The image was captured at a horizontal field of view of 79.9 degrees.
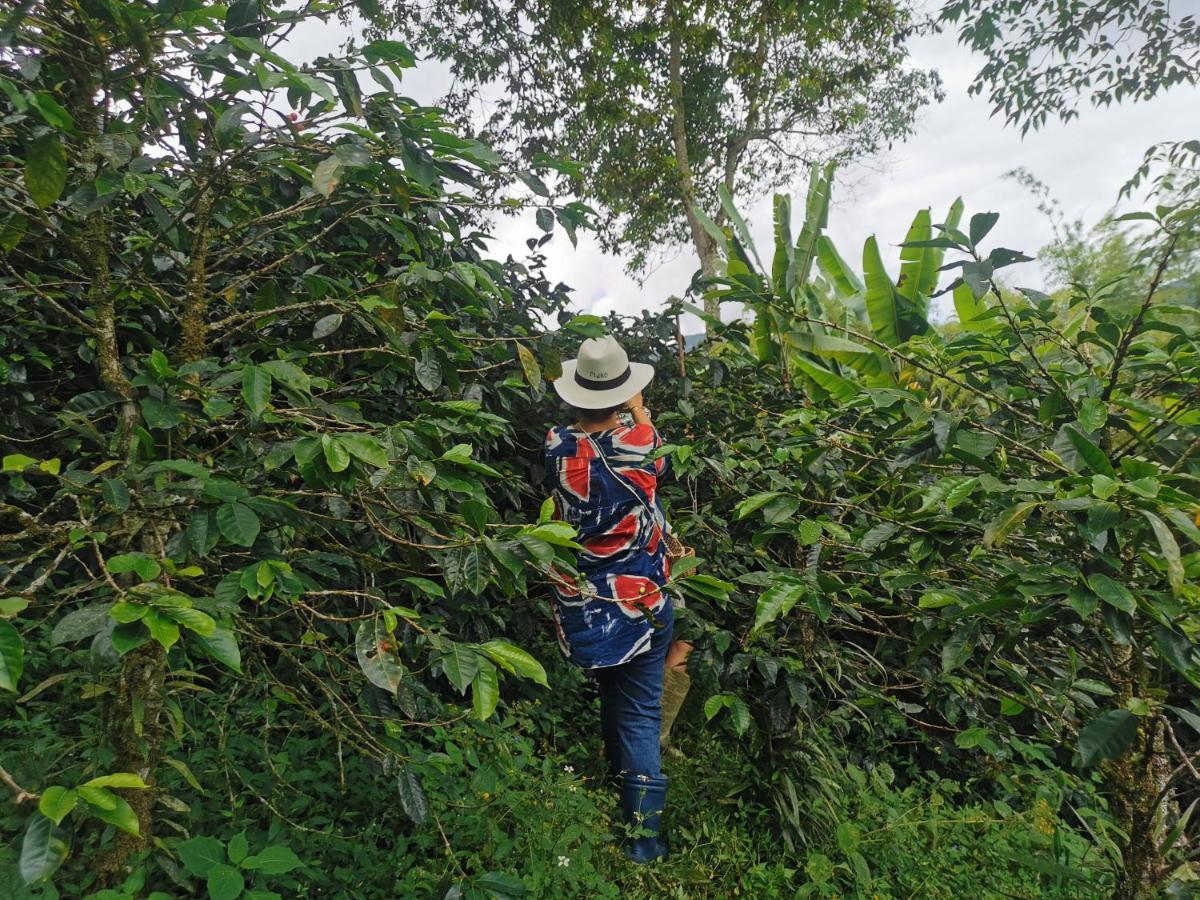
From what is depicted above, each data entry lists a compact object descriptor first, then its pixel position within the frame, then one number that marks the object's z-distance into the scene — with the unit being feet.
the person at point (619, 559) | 8.62
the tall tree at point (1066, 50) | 23.45
